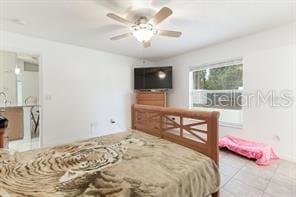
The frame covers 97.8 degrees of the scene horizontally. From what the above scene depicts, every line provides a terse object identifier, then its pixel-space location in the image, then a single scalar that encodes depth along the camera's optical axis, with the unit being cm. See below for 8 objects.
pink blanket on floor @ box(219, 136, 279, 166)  210
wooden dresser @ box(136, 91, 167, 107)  367
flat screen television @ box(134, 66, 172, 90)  364
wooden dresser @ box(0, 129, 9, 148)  148
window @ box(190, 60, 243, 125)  276
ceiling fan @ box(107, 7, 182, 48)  162
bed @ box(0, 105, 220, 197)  79
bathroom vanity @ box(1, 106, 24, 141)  310
